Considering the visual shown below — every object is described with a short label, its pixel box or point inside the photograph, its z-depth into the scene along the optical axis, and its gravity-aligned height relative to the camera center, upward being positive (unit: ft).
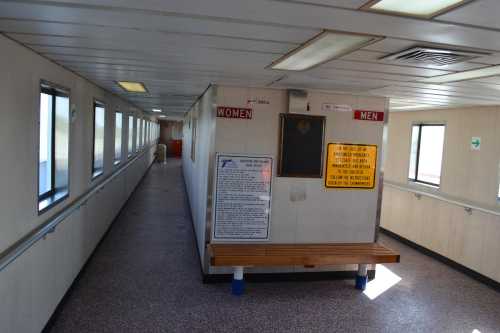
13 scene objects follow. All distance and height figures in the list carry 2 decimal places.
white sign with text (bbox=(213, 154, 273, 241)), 15.76 -2.46
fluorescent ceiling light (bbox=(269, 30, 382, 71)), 7.13 +1.86
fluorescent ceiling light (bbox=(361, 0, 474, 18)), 5.25 +1.87
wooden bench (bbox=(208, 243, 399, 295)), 14.48 -4.35
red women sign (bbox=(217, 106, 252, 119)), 15.42 +0.89
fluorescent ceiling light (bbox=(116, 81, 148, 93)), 17.01 +1.99
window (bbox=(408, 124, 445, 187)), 22.40 -0.46
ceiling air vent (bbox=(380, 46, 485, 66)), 7.82 +1.85
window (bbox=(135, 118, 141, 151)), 37.01 -0.44
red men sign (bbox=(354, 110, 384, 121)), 16.79 +1.15
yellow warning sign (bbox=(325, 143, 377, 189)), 16.70 -1.01
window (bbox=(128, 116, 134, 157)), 32.01 -0.41
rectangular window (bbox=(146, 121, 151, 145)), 50.65 -0.26
